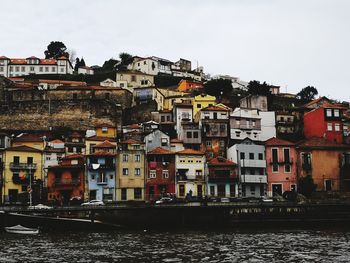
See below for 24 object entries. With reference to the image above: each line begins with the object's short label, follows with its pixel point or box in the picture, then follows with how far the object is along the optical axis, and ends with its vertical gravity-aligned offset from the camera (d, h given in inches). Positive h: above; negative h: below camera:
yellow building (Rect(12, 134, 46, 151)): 2933.1 +275.7
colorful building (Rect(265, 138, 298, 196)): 2817.4 +101.2
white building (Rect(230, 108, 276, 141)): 3061.0 +376.0
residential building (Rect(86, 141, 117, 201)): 2664.9 +74.6
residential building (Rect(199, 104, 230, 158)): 2992.1 +302.9
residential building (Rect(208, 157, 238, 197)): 2726.4 +40.0
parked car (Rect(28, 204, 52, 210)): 2100.4 -67.8
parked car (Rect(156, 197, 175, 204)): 2302.2 -53.6
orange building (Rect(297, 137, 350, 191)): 2819.9 +112.3
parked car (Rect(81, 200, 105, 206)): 2254.7 -59.4
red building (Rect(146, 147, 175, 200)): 2709.2 +80.9
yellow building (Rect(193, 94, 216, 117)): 3501.5 +581.7
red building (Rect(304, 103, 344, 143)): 3107.8 +381.5
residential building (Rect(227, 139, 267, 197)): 2765.7 +102.2
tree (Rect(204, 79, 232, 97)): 4200.3 +808.5
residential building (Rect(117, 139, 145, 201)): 2677.2 +77.5
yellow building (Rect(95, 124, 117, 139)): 3107.8 +351.5
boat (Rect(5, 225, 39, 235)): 1849.2 -139.7
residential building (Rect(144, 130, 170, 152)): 2915.8 +274.3
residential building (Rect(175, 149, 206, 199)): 2711.6 +74.6
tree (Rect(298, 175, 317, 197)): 2689.5 -5.1
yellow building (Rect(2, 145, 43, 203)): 2650.1 +94.5
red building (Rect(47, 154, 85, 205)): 2659.9 +46.1
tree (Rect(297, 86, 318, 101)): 5354.3 +974.5
